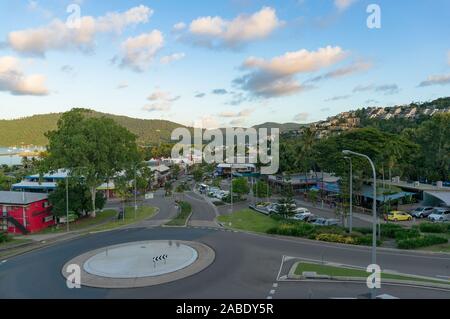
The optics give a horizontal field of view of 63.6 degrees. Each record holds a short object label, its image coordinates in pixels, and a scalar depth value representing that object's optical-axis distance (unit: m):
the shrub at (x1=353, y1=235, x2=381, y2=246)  32.38
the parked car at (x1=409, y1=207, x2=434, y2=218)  48.44
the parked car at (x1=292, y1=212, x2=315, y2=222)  46.81
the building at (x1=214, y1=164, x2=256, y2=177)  113.34
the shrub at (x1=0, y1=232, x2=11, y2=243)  38.00
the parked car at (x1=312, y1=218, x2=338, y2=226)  42.19
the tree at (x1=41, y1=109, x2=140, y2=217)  47.75
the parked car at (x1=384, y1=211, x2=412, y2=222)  46.03
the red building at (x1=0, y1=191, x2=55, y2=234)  45.75
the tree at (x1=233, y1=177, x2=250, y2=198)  68.31
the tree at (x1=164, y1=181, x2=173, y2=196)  78.93
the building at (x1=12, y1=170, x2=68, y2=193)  72.25
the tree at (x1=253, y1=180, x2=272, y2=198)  67.75
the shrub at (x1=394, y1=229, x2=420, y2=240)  33.28
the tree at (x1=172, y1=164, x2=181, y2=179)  114.75
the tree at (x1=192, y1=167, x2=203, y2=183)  105.39
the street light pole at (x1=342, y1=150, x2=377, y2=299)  17.58
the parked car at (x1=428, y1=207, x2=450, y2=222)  44.72
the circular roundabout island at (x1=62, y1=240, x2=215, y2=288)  24.44
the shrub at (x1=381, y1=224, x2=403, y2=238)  35.31
